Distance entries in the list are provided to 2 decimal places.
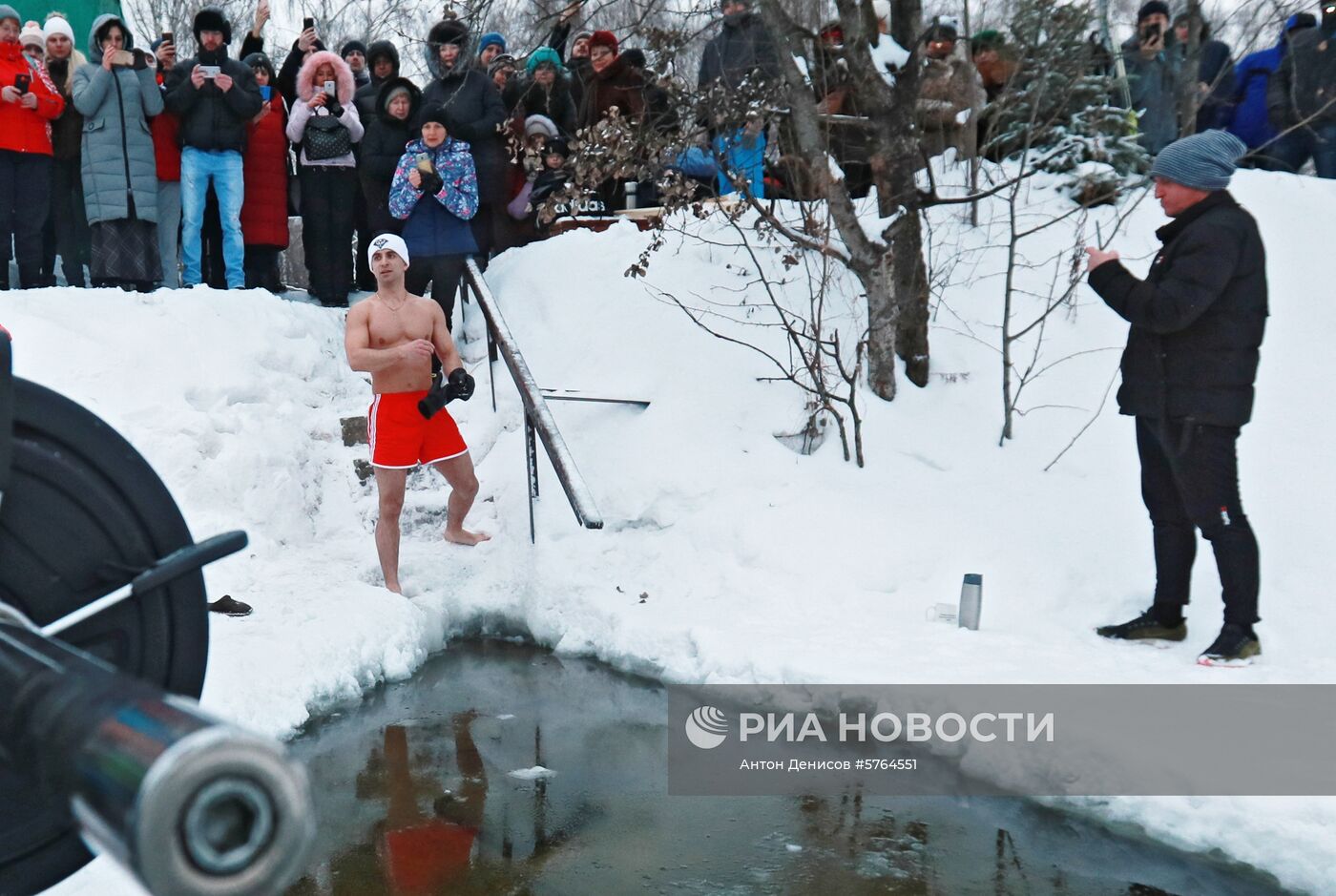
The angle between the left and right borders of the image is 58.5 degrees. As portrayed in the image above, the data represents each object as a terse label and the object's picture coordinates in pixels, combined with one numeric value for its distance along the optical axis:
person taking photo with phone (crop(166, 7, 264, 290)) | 7.84
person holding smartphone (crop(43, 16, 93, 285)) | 7.95
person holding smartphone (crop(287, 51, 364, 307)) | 8.37
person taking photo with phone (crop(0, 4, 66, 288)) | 7.45
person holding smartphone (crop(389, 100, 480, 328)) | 8.05
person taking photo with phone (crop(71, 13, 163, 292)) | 7.73
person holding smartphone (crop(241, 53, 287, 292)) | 8.40
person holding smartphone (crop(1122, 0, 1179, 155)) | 9.50
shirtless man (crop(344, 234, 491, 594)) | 5.86
